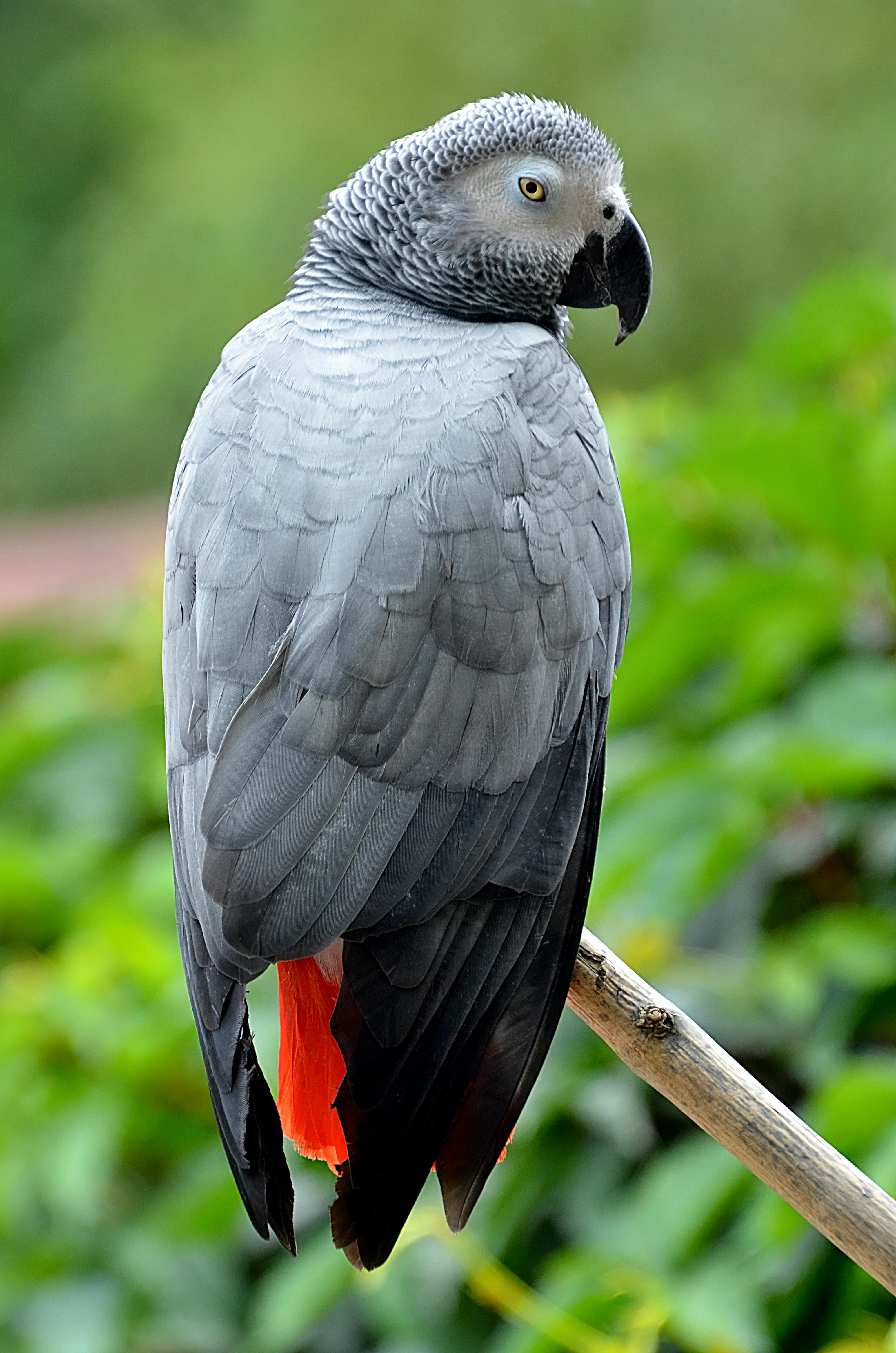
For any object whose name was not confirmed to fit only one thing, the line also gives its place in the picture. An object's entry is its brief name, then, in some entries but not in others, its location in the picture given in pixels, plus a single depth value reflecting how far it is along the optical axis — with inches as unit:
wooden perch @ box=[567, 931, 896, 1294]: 165.8
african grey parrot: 165.6
